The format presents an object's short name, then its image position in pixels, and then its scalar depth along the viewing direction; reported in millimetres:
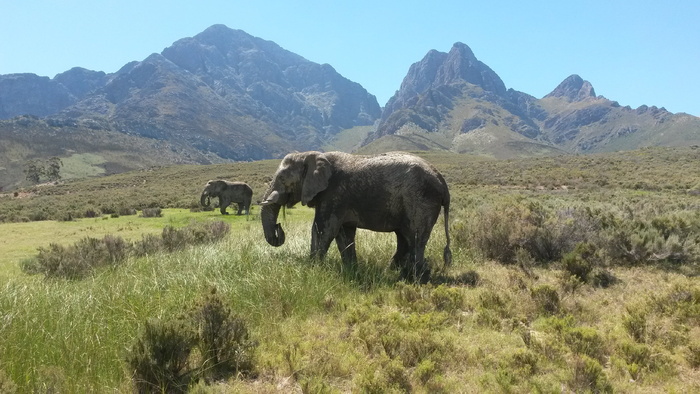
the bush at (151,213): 22000
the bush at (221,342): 4133
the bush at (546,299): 5583
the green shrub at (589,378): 3570
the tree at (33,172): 88312
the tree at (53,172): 92125
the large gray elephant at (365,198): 7238
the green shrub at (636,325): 4629
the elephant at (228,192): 22716
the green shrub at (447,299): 5750
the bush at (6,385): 3074
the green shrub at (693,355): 3990
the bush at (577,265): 6992
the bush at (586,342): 4227
